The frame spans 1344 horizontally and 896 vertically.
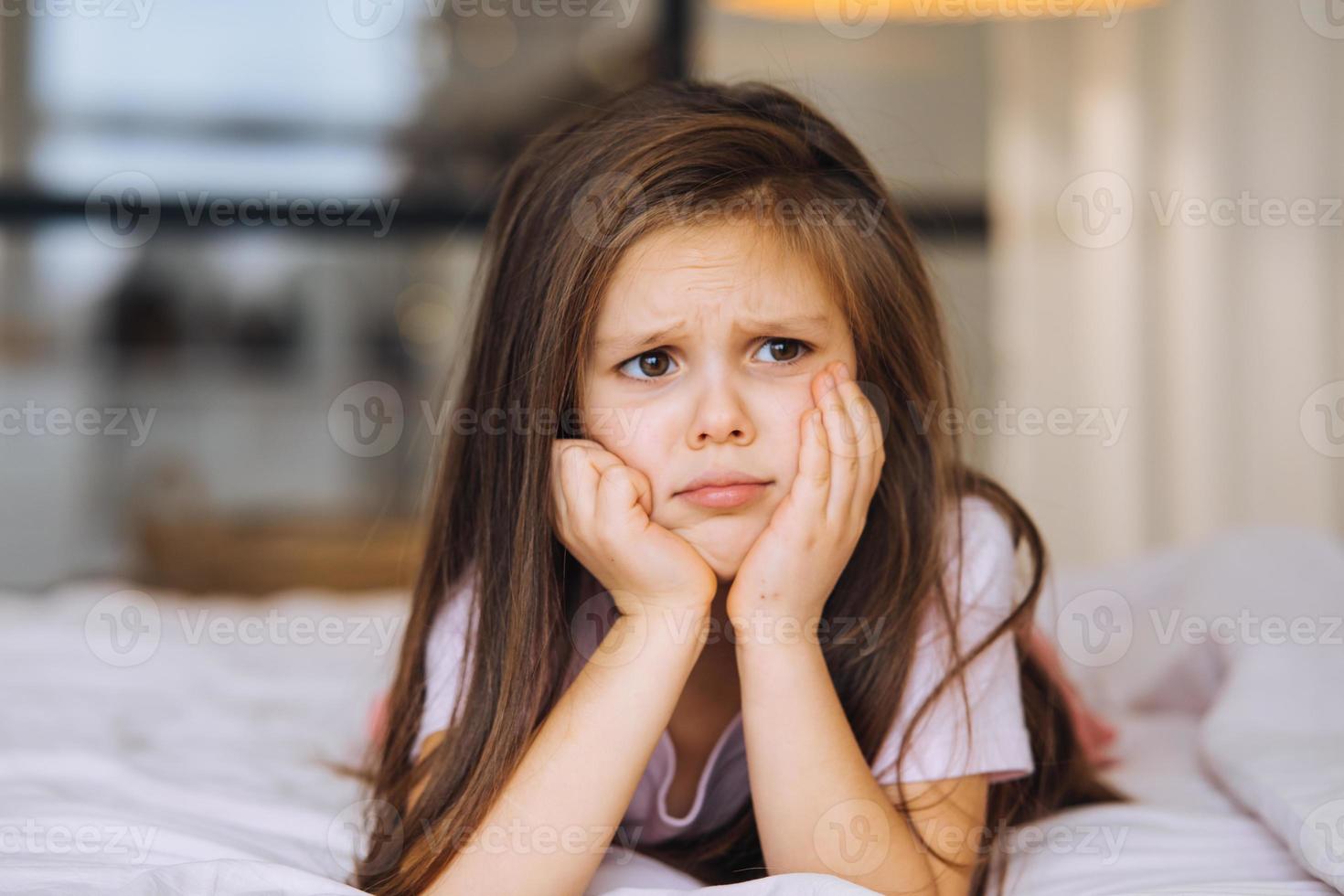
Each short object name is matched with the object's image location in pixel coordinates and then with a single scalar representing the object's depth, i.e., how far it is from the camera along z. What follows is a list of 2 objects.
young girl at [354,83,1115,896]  1.38
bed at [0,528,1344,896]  1.39
